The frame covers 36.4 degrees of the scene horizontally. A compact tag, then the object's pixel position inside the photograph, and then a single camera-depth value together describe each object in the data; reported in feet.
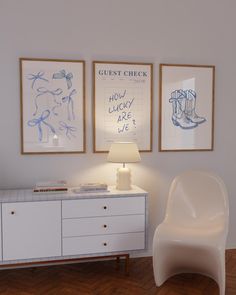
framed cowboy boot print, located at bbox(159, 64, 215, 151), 11.68
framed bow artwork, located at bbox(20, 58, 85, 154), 10.66
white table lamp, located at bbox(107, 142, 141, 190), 10.29
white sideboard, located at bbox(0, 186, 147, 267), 9.48
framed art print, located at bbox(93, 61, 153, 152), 11.18
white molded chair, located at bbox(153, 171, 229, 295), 8.99
